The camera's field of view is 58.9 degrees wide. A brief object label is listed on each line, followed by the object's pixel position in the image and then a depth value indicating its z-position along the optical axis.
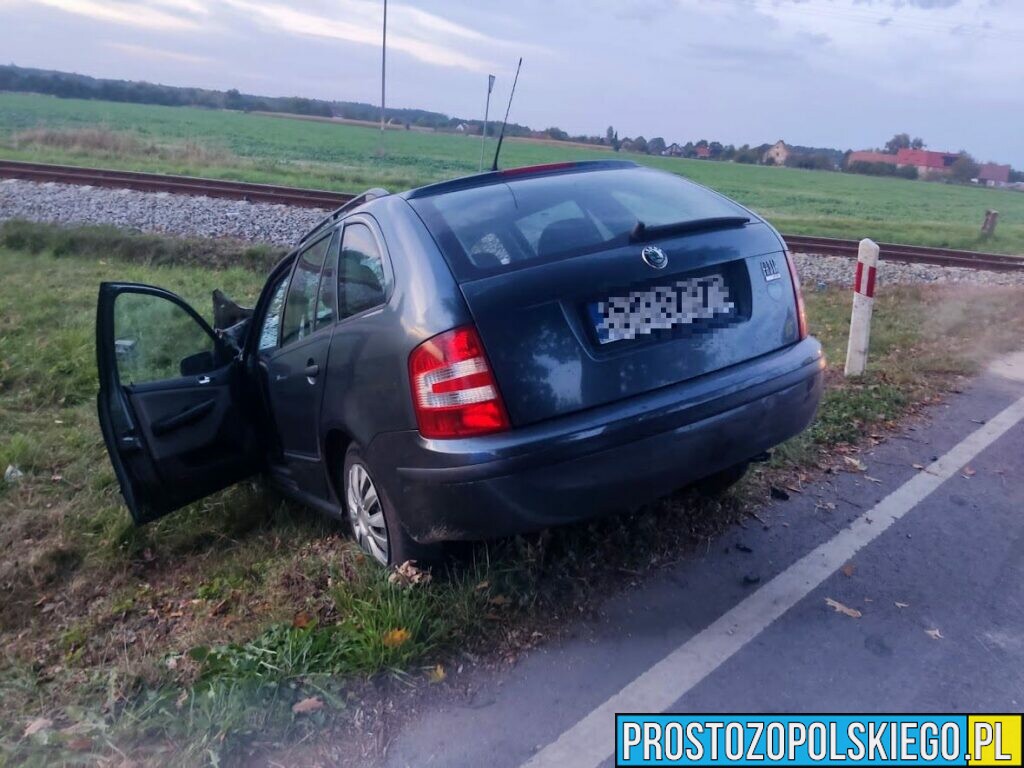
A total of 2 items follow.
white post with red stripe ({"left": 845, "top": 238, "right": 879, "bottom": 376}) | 6.62
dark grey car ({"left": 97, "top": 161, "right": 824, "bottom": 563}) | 3.13
